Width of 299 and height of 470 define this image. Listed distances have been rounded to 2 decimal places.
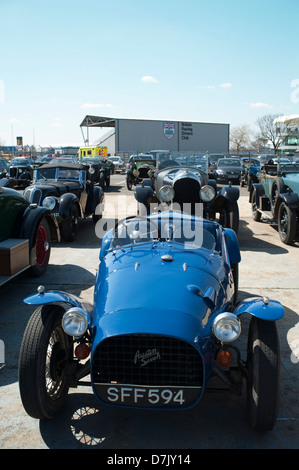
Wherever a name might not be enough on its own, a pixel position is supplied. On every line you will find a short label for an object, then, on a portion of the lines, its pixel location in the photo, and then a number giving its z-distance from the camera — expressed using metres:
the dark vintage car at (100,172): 21.09
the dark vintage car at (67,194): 9.12
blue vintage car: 2.78
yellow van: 32.78
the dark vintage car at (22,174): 20.19
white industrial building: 49.91
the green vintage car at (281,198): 8.73
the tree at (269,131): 58.03
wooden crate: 5.39
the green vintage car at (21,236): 5.45
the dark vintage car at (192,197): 8.63
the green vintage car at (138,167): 21.02
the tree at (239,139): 73.56
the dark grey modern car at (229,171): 23.48
